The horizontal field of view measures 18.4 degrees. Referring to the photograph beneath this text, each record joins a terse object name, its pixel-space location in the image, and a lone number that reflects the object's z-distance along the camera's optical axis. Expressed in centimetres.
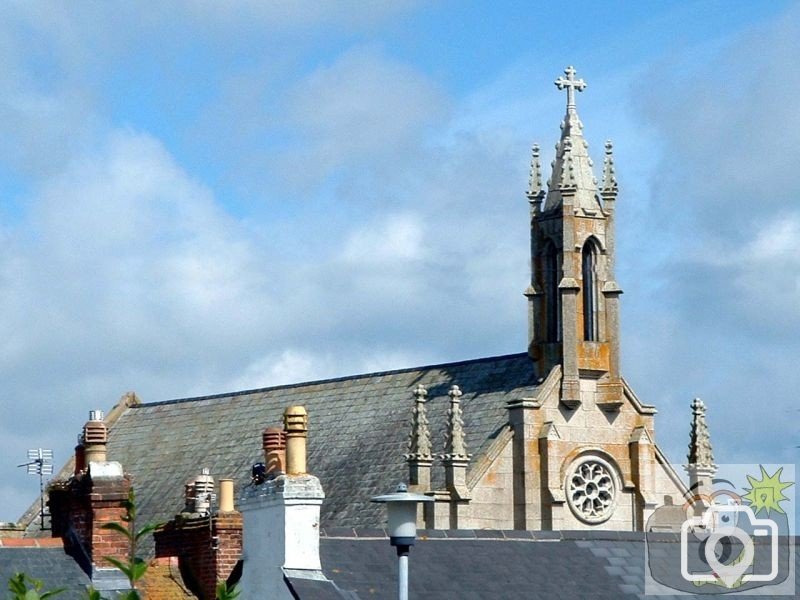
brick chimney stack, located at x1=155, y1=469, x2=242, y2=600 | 3872
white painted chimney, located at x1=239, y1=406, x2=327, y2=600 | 3675
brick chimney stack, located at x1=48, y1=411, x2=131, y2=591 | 3922
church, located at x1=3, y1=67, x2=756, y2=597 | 7331
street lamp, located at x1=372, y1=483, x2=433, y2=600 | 3384
